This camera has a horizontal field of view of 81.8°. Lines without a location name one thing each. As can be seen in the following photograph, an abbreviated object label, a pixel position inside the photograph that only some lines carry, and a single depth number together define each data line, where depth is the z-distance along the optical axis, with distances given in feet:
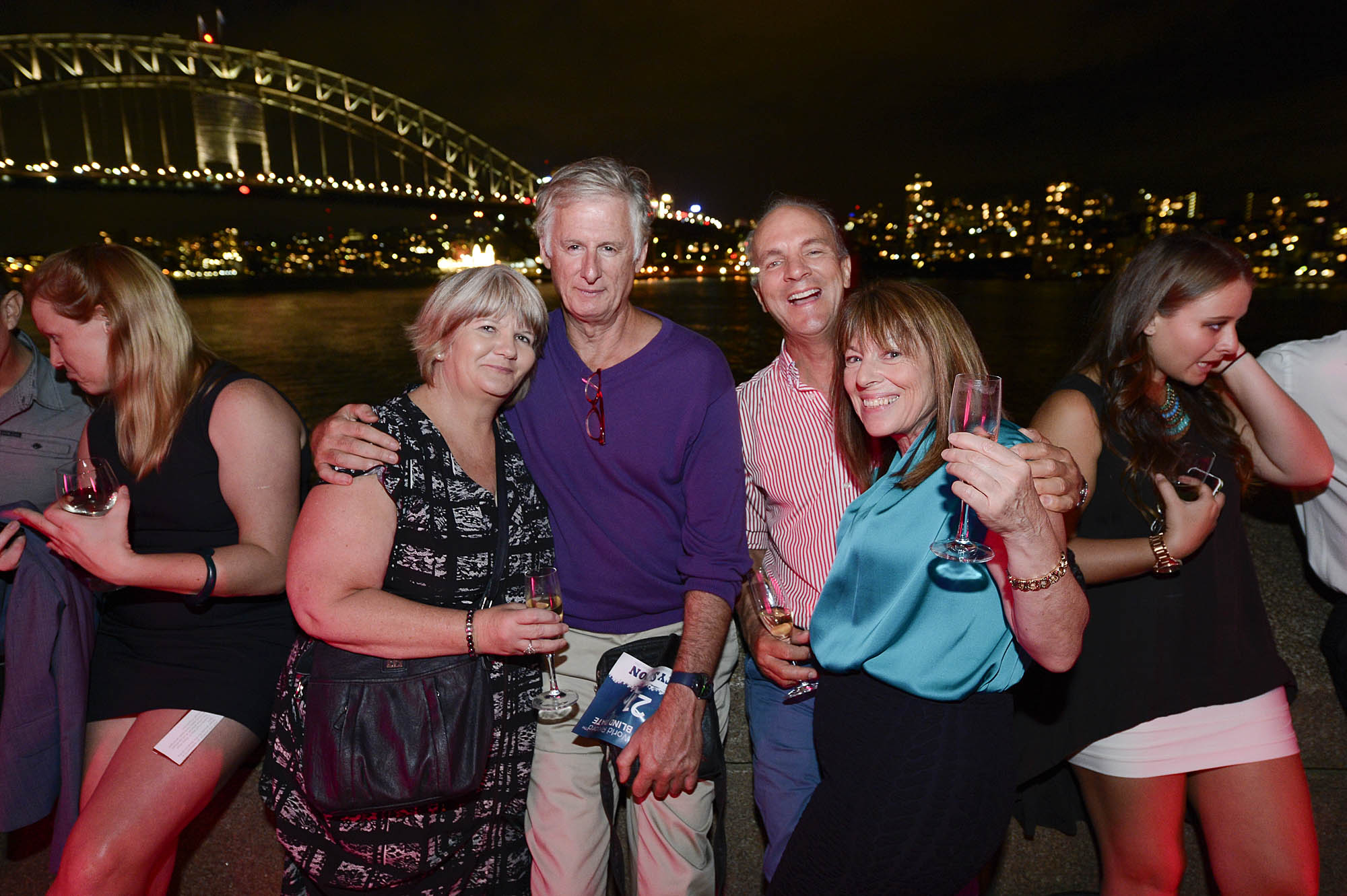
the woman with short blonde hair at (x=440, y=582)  5.80
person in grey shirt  7.94
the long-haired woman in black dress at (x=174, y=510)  6.64
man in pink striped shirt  6.89
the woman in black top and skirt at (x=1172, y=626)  6.25
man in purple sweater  6.86
